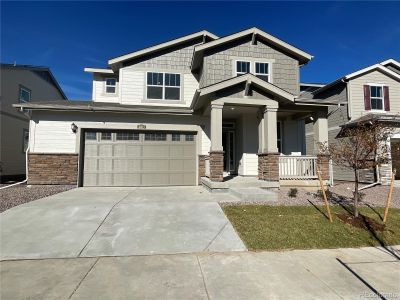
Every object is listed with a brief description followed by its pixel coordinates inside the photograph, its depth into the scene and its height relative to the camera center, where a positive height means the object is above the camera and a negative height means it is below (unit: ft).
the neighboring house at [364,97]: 49.21 +12.44
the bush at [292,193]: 29.84 -3.81
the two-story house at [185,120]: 34.83 +5.95
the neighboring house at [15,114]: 50.85 +9.19
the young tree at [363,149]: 21.67 +0.97
